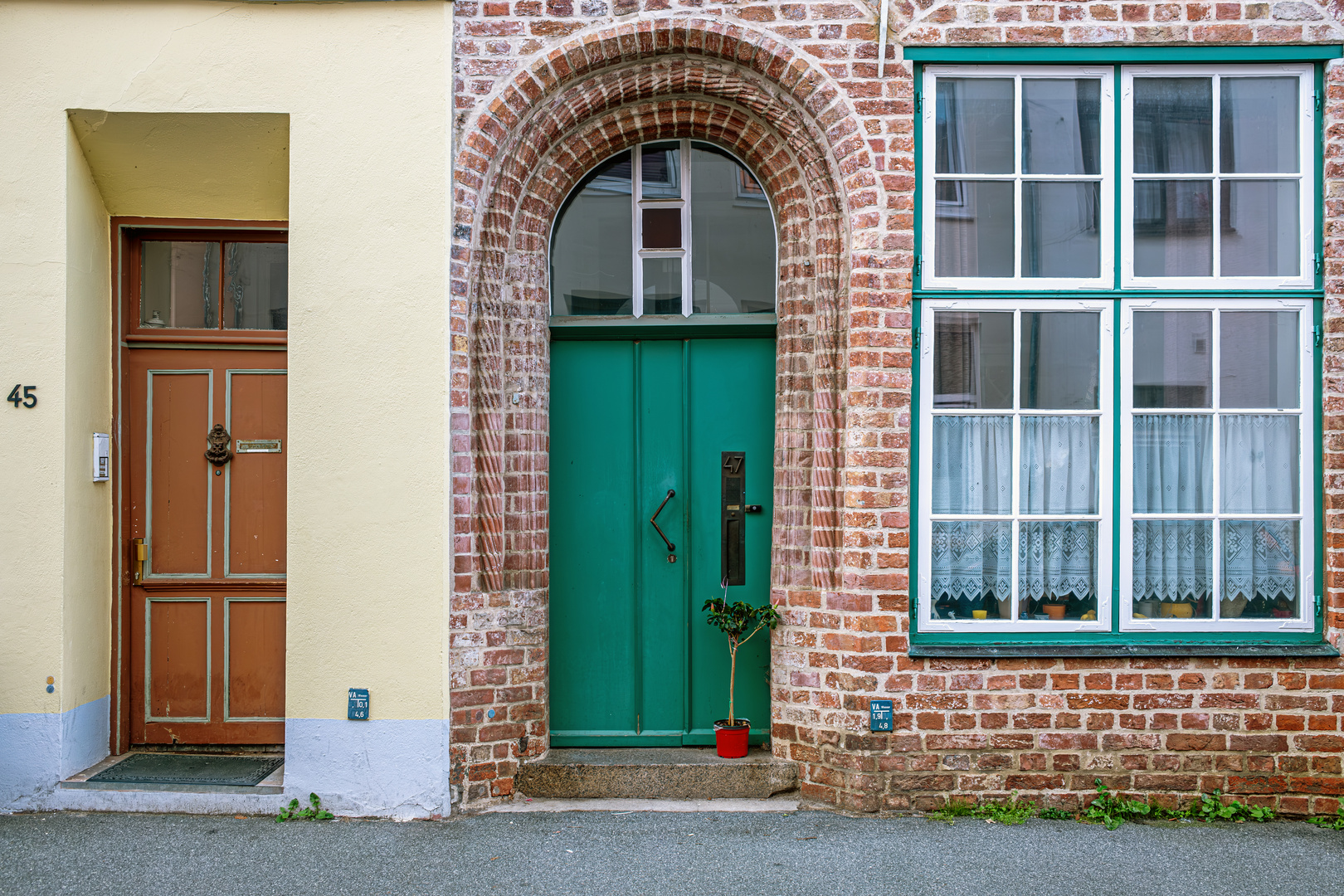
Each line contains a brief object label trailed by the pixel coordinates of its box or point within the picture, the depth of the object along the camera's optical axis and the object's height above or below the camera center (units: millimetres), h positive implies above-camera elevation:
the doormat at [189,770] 4391 -1608
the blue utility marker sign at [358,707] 4250 -1215
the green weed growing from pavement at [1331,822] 4145 -1716
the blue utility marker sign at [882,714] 4258 -1244
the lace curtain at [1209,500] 4332 -226
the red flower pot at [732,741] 4512 -1455
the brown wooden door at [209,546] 4723 -502
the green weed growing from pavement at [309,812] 4234 -1712
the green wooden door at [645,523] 4742 -381
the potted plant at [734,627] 4426 -879
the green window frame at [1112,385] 4270 +329
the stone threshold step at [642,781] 4422 -1625
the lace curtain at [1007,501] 4355 -234
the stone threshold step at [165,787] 4289 -1616
